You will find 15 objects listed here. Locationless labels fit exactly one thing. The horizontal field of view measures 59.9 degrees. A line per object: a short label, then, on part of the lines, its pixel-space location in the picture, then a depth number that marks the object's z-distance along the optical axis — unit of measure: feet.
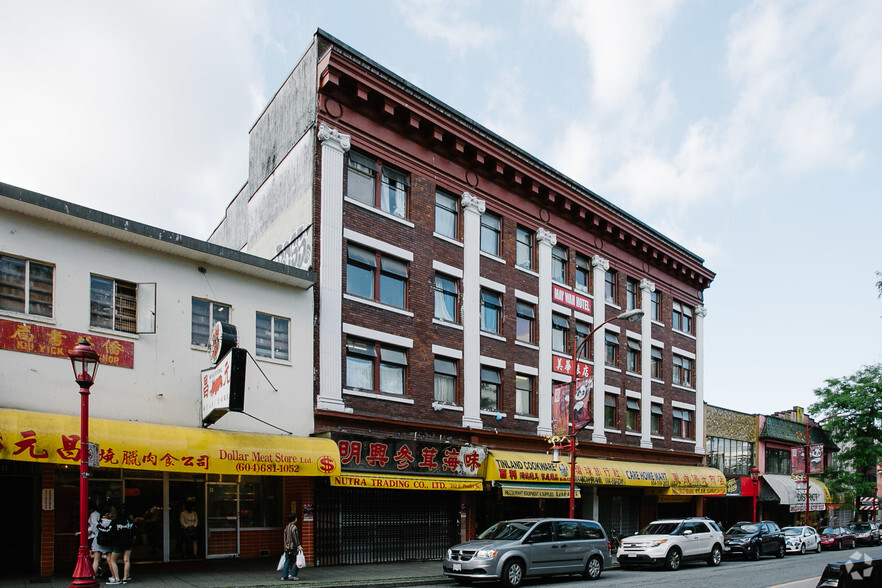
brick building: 73.51
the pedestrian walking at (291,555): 56.64
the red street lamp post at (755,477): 130.32
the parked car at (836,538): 122.21
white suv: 77.05
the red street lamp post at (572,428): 77.77
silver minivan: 58.29
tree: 160.66
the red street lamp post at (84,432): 39.86
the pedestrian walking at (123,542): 51.80
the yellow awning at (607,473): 84.64
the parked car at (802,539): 109.70
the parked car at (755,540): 93.45
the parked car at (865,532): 136.46
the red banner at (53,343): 51.06
